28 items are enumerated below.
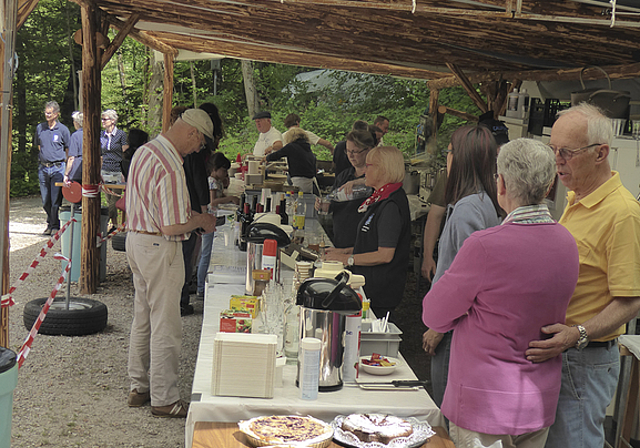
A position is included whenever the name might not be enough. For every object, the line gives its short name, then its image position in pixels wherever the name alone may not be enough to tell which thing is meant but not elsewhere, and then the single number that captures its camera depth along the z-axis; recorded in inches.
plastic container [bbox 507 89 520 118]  282.4
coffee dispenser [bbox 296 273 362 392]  93.3
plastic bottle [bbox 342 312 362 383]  98.5
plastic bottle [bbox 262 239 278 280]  138.8
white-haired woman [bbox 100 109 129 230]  379.9
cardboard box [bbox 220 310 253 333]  109.3
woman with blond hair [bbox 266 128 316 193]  328.2
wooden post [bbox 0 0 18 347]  114.6
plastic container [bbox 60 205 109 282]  287.2
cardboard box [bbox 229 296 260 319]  115.6
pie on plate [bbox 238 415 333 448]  79.0
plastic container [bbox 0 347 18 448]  104.7
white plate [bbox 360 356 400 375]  104.1
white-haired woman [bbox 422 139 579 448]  81.9
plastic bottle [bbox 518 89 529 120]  278.1
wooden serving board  81.8
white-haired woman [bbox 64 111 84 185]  407.5
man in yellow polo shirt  92.6
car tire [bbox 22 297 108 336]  230.7
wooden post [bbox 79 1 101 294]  272.2
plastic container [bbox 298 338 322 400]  88.0
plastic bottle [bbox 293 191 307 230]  220.1
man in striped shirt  154.3
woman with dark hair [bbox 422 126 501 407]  111.0
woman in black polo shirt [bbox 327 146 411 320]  157.1
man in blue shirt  433.1
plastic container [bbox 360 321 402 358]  112.0
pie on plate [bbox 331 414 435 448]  81.4
